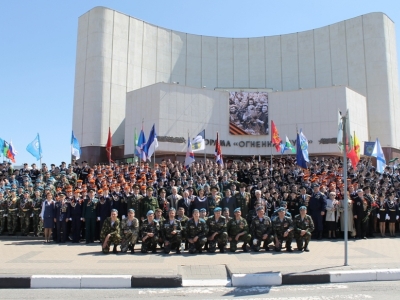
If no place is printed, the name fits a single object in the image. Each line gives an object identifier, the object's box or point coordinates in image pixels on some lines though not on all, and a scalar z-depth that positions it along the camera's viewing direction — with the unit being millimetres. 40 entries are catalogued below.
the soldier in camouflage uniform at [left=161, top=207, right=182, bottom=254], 10898
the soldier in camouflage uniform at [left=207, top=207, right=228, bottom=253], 11016
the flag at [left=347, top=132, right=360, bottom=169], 13422
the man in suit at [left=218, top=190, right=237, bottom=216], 13281
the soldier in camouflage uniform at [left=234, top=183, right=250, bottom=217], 13664
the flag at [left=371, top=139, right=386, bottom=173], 18059
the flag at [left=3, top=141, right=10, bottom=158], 22562
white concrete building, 33375
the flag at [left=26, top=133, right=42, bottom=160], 21750
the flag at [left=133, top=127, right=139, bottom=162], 23194
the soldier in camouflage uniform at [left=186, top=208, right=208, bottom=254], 10898
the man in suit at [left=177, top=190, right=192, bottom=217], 13166
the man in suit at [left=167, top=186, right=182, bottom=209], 13395
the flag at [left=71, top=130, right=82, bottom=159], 22297
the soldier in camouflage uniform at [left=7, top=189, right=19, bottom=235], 14594
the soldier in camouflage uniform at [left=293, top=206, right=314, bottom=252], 11023
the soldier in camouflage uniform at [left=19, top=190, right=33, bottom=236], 14516
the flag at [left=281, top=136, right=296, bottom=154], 23031
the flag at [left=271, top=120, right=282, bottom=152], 23828
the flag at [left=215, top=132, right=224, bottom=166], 21359
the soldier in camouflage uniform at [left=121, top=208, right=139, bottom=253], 10961
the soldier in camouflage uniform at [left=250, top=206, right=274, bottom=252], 11180
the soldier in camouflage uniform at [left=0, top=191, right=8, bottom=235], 14766
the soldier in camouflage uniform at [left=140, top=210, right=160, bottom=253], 10914
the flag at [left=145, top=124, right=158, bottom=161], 20422
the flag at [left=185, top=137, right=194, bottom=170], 19812
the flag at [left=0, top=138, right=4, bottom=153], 22611
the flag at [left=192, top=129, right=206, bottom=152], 21491
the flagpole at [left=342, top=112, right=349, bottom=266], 8695
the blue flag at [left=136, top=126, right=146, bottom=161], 21438
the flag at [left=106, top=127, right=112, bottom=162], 25925
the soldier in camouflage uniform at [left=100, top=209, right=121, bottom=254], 10727
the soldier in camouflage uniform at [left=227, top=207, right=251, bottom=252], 11148
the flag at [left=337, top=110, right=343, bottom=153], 9295
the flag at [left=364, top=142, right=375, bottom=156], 23394
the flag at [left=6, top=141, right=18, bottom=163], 22656
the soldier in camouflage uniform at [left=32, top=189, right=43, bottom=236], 14406
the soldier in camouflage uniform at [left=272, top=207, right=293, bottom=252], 11008
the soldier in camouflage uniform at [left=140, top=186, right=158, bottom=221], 12984
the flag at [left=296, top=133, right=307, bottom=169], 19192
